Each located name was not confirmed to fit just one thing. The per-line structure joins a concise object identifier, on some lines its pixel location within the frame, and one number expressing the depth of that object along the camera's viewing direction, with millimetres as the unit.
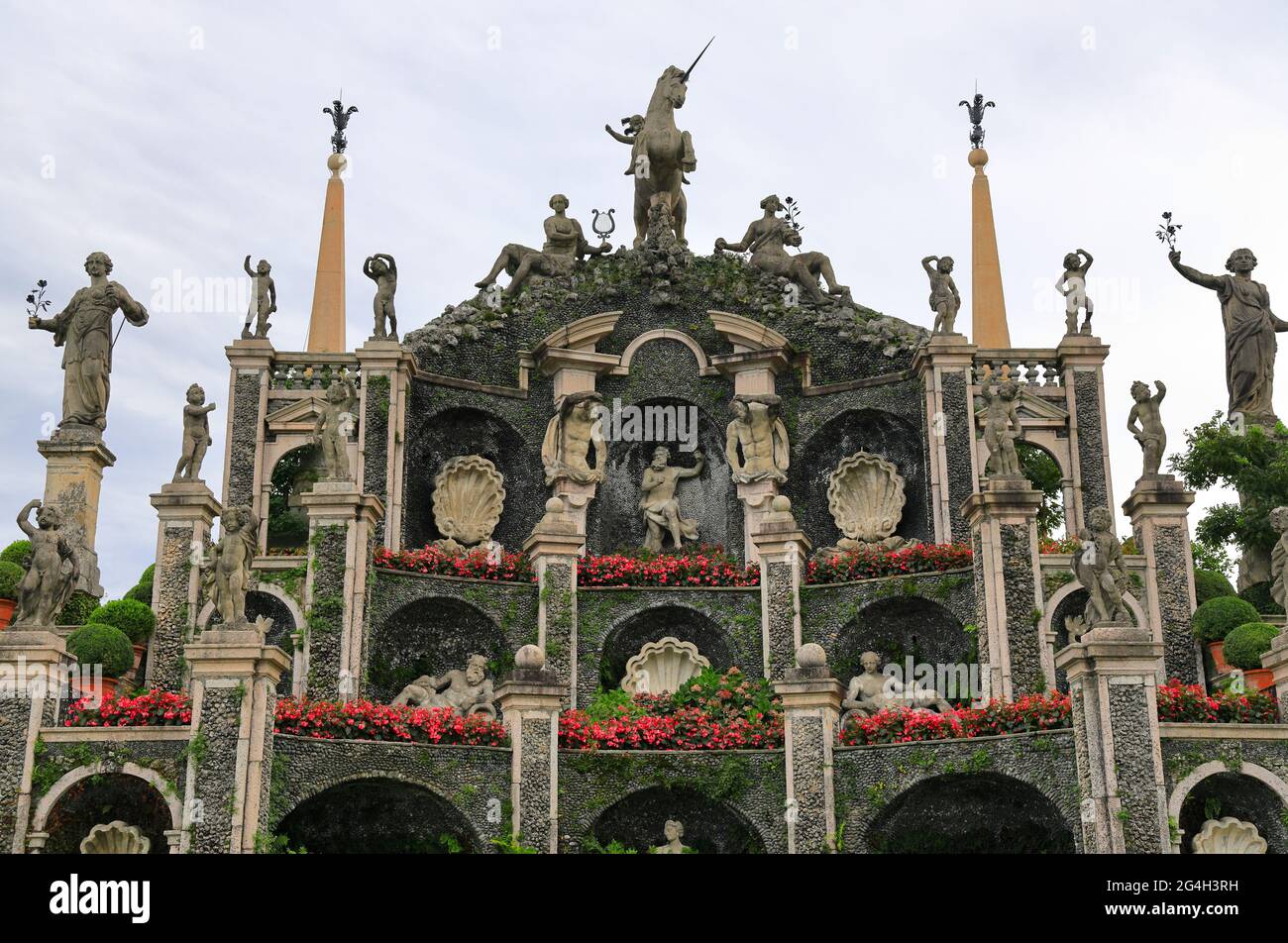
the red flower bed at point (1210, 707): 22984
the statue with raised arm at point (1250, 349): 30844
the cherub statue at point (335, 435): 27641
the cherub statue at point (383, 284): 31594
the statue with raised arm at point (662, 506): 31516
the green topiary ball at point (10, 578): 26766
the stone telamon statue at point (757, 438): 31672
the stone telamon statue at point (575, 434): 31734
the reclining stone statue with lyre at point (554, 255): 33469
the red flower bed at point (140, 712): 22875
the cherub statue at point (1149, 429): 29344
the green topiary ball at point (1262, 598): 28797
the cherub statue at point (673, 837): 24695
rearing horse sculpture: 34688
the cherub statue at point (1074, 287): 31734
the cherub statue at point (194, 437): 29469
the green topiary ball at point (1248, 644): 25828
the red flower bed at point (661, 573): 29047
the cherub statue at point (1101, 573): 22812
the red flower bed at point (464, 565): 28688
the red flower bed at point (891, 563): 28516
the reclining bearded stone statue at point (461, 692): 26188
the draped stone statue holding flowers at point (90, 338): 30016
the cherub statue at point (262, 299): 31656
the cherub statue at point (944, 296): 31281
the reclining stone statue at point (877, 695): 25641
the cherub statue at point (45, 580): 23406
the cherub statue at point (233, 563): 22844
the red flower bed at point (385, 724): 23969
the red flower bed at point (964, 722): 23875
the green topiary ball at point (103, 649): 25891
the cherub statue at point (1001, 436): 27703
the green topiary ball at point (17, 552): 28484
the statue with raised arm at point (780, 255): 33375
